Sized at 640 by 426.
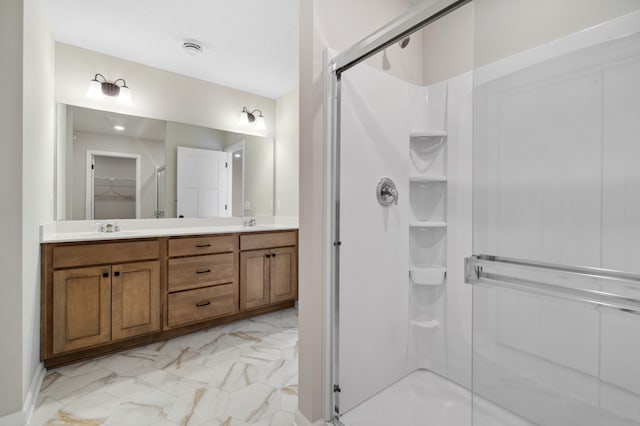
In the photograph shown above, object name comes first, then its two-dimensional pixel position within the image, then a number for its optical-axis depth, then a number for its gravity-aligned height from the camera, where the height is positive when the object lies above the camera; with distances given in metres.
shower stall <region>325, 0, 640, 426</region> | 0.91 -0.04
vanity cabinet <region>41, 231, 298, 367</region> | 2.04 -0.63
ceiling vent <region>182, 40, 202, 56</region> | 2.52 +1.42
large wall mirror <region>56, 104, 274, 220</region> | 2.60 +0.42
